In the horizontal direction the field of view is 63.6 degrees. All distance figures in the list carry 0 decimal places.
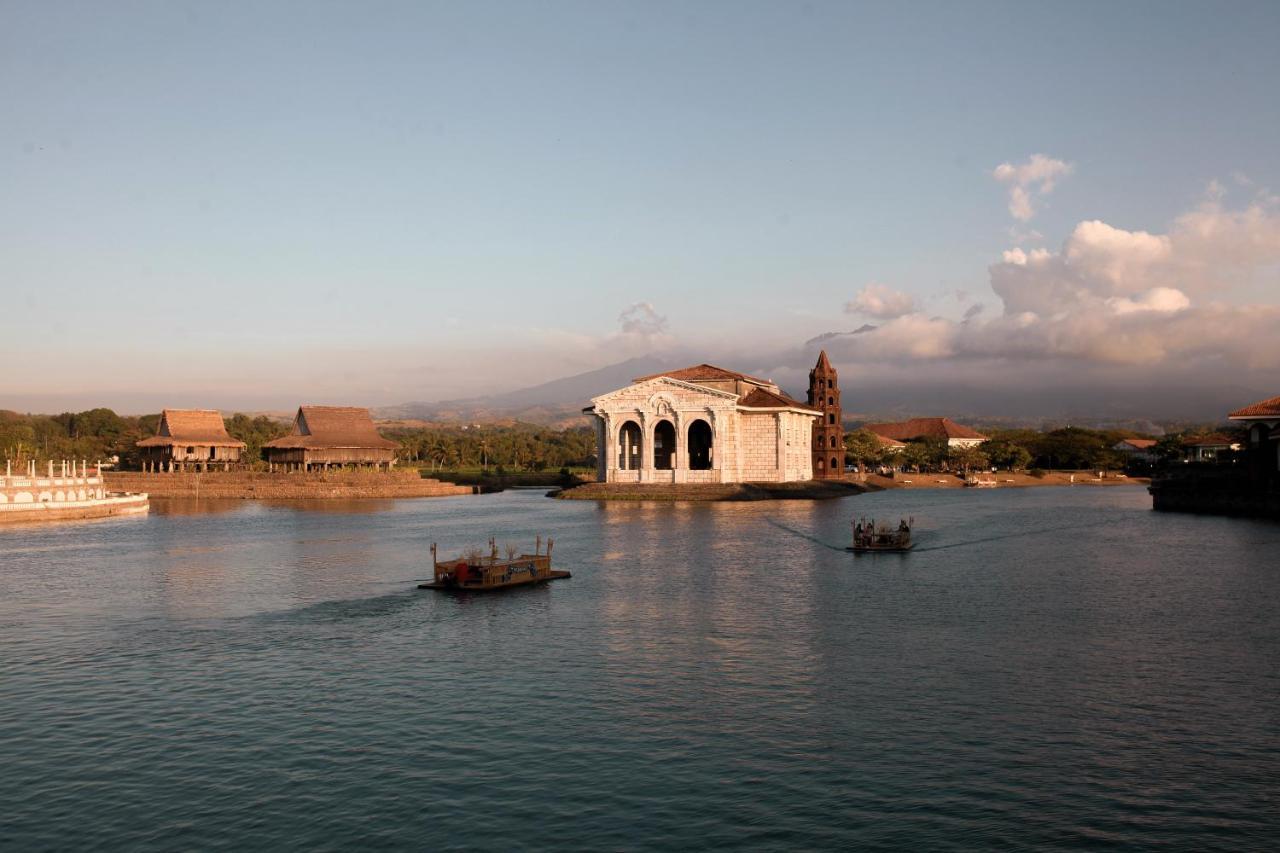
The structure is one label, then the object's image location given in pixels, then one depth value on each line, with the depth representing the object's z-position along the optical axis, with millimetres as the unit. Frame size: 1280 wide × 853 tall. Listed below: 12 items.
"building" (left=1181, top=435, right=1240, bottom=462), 124406
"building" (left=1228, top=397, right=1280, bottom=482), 68188
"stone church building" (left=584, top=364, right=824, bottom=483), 101188
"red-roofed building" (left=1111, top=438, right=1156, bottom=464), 164750
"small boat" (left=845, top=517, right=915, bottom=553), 50875
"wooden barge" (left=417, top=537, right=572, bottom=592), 37312
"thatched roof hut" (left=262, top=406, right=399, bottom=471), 109812
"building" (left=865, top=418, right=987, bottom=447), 177375
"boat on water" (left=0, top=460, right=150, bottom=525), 71438
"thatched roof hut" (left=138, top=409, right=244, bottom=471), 114062
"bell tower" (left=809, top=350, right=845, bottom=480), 124562
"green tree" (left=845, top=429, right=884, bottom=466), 139500
